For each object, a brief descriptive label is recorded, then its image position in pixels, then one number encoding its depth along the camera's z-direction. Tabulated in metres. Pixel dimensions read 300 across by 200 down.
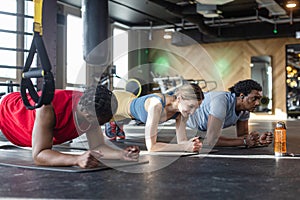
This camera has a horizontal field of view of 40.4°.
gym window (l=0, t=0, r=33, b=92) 5.99
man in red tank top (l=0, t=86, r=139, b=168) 1.62
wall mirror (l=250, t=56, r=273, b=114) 10.69
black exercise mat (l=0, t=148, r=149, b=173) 1.71
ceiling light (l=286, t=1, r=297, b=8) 7.86
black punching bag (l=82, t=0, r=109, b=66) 4.52
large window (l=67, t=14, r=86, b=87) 8.87
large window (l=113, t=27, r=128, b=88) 10.76
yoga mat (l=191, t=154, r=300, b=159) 2.27
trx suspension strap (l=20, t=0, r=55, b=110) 1.48
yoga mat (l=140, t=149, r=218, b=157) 2.35
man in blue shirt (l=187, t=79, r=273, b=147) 2.63
